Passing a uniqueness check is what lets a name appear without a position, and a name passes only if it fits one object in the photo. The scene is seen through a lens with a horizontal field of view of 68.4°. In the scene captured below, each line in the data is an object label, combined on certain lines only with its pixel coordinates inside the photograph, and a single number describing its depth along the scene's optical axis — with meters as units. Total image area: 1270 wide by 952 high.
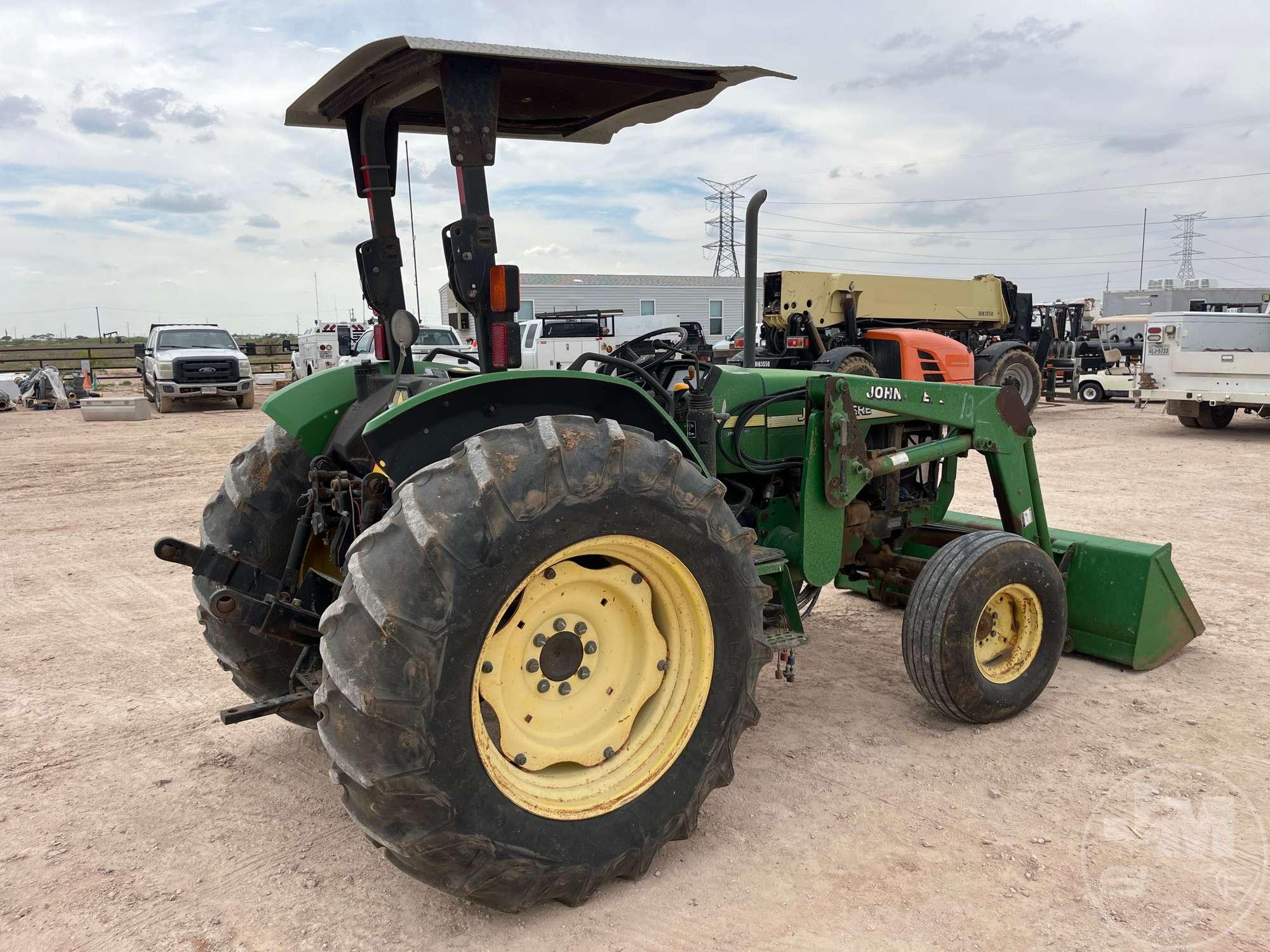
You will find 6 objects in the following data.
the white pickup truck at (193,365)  19.33
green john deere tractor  2.36
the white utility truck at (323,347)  22.83
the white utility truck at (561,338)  19.30
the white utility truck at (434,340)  17.74
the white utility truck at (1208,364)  13.43
